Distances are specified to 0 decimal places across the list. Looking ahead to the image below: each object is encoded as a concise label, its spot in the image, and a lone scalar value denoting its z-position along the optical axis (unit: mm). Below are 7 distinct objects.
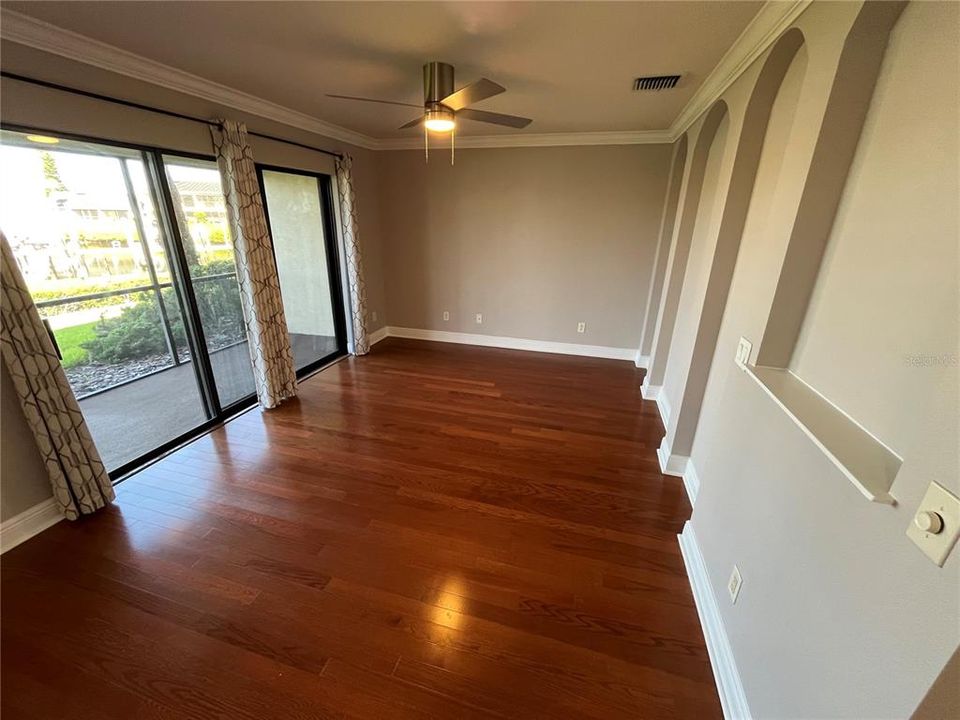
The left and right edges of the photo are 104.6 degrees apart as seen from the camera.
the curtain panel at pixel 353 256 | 3936
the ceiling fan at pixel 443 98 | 1988
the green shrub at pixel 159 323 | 2449
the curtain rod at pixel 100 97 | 1717
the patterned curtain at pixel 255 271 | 2684
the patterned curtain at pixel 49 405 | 1729
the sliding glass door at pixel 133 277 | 2020
